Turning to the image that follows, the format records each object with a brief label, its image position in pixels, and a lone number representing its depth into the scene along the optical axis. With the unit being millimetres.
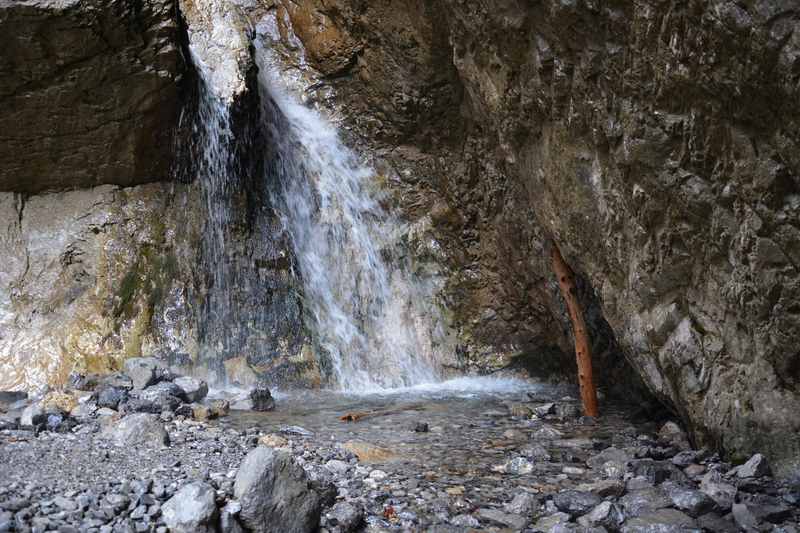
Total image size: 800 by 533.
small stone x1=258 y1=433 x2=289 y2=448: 4895
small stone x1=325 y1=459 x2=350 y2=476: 4355
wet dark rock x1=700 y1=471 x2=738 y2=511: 3656
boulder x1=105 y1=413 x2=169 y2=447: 4512
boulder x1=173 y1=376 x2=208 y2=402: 6465
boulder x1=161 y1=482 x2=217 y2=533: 3082
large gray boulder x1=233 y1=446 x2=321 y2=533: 3246
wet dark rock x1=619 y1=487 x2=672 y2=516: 3691
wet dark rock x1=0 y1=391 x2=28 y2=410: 6341
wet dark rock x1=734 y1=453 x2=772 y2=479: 3822
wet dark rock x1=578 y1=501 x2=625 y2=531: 3531
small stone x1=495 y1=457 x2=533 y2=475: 4484
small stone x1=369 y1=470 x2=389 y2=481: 4264
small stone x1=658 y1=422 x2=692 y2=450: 4913
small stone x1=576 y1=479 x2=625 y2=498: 3898
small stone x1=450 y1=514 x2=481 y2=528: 3592
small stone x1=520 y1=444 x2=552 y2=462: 4763
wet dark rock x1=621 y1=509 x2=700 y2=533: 3414
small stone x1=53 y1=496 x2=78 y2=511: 3145
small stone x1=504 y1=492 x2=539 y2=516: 3754
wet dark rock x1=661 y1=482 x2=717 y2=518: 3619
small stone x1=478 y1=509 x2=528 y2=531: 3592
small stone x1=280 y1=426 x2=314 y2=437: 5398
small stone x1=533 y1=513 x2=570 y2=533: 3492
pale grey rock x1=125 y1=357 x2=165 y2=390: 6664
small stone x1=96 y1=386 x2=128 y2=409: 5811
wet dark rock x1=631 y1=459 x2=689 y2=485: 4113
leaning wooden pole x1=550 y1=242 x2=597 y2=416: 6188
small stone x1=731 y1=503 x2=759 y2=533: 3397
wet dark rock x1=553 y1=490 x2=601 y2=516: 3719
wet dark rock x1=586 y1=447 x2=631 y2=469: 4588
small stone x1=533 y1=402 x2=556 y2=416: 6211
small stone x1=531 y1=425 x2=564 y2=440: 5405
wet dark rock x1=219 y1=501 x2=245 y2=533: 3170
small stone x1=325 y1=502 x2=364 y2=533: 3461
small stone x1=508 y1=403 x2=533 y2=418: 6176
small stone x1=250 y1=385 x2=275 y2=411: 6453
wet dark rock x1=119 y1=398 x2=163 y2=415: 5676
